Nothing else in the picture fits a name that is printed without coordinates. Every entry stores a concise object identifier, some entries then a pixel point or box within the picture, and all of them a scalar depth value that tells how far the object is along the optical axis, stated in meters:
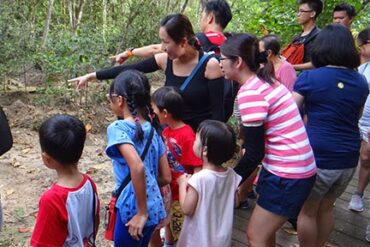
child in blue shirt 1.90
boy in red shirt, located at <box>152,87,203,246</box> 2.39
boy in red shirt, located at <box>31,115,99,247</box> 1.70
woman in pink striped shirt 1.94
